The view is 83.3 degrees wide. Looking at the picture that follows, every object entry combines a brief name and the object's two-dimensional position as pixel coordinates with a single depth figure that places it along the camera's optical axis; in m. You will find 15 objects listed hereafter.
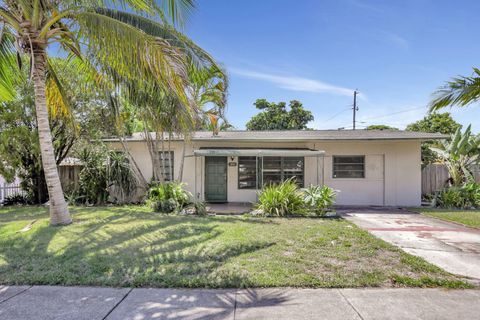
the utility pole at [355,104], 33.88
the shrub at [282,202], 9.47
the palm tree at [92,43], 5.58
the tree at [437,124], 27.02
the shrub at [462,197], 11.21
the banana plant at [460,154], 11.49
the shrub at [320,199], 9.48
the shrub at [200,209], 9.55
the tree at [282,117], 33.84
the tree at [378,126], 33.11
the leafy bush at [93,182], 11.64
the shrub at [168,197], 9.95
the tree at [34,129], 10.52
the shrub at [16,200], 11.84
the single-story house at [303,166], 12.17
